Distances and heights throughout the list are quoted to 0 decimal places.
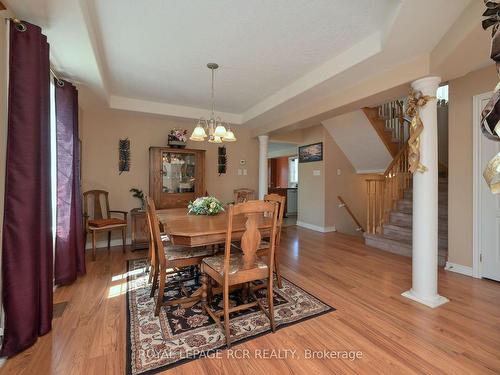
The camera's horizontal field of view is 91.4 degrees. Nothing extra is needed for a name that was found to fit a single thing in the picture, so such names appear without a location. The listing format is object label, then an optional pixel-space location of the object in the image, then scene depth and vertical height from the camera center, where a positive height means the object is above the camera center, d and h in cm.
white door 259 -41
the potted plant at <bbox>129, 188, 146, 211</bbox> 418 -15
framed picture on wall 551 +76
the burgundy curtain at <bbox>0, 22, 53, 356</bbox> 154 -10
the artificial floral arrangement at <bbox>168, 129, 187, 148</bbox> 416 +81
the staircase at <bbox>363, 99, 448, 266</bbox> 395 -16
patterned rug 155 -108
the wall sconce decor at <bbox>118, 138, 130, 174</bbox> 416 +52
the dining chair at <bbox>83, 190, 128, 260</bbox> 341 -45
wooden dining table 187 -36
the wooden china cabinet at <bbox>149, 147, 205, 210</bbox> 407 +16
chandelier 267 +58
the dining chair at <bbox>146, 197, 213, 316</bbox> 200 -63
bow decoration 76 +20
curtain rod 158 +106
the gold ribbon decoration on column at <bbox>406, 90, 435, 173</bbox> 225 +52
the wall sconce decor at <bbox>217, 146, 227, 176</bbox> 502 +53
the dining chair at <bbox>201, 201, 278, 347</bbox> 163 -62
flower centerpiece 273 -25
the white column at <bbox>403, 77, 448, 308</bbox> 224 -16
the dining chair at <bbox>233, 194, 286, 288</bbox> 220 -62
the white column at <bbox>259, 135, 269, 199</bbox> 514 +38
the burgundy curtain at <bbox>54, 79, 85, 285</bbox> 248 +0
